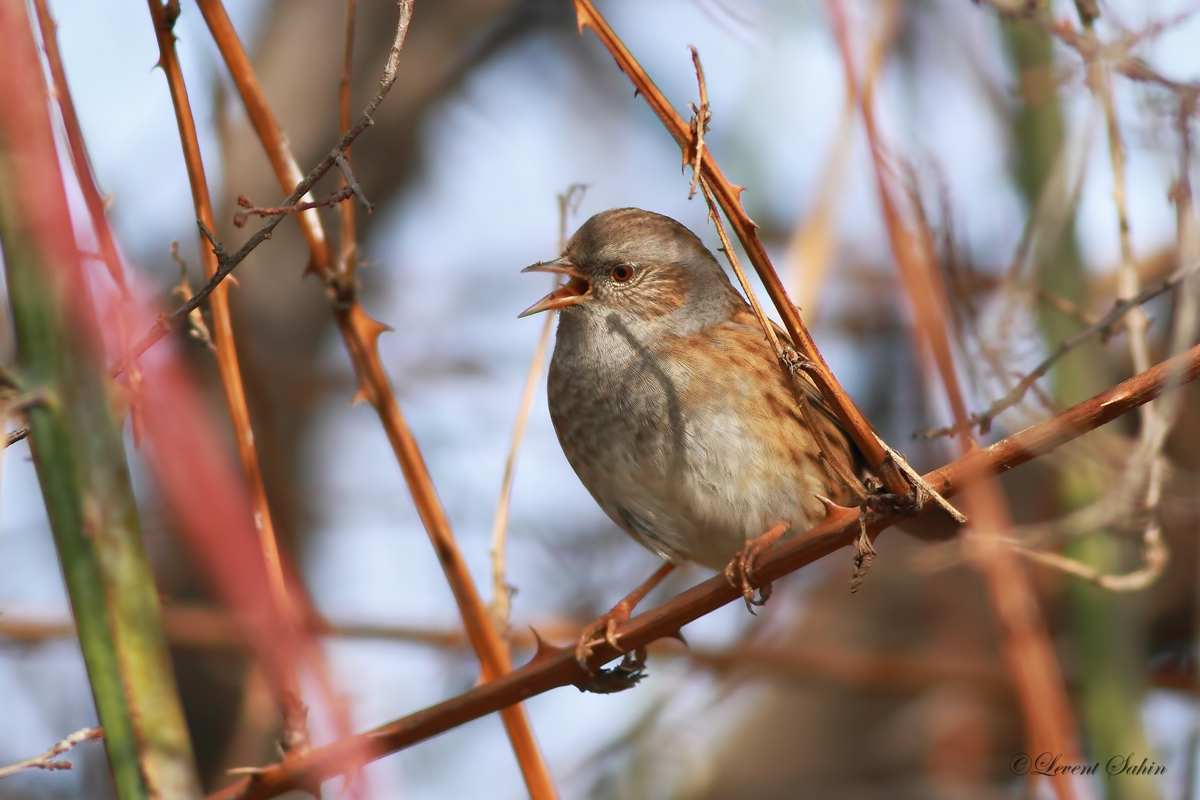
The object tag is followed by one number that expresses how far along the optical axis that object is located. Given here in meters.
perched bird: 7.18
